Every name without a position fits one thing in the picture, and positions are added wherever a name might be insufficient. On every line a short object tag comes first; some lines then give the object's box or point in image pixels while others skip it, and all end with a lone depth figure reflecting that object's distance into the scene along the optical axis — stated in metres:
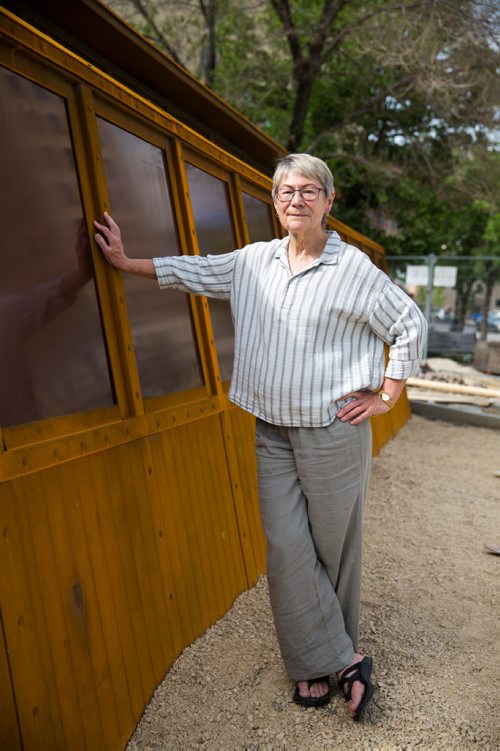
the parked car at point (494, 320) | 16.89
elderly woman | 2.61
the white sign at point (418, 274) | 17.08
